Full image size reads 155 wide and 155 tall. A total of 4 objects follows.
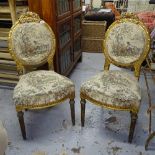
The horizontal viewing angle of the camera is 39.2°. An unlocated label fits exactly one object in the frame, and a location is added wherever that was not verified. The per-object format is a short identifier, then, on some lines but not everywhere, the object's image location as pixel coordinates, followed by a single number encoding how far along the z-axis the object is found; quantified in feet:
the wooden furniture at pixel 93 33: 12.10
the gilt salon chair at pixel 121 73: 5.41
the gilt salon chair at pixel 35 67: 5.54
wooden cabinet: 6.84
